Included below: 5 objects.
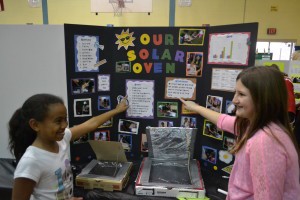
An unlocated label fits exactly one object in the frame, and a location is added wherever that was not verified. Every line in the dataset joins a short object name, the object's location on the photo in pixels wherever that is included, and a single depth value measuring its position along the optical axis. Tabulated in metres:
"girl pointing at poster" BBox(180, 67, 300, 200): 0.81
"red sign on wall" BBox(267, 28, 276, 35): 5.04
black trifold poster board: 1.52
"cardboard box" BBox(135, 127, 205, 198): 1.32
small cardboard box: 1.38
